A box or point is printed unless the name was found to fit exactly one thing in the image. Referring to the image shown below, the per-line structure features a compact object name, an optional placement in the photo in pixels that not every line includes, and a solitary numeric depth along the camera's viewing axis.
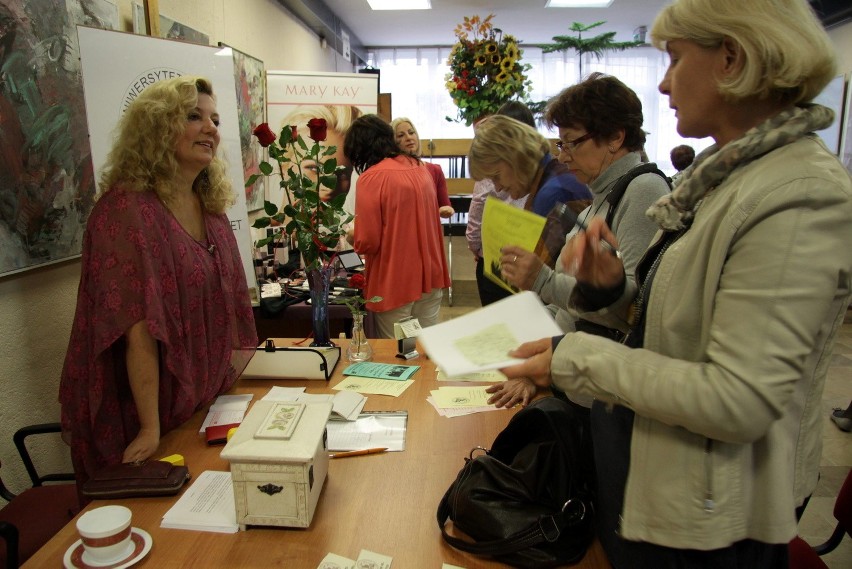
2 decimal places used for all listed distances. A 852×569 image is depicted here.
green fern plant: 5.19
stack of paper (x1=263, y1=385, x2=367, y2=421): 1.59
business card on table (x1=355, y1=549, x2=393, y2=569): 1.04
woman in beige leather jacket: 0.69
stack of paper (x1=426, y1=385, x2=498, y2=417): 1.66
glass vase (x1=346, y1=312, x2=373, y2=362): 2.08
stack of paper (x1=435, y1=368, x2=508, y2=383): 1.85
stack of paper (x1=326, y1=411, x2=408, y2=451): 1.47
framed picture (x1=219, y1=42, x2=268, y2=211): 3.81
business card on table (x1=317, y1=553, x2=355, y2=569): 1.03
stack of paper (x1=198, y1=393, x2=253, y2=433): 1.58
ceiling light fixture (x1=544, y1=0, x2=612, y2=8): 6.40
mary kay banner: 4.27
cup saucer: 1.02
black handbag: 1.02
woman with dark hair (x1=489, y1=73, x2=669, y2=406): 1.40
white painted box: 1.08
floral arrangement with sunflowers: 3.94
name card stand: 2.11
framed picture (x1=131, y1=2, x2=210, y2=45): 2.57
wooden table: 1.06
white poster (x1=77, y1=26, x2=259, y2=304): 2.09
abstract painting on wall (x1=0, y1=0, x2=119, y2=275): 1.77
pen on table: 1.41
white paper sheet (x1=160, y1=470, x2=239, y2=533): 1.14
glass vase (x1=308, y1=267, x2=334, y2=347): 2.14
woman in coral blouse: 2.96
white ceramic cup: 1.00
